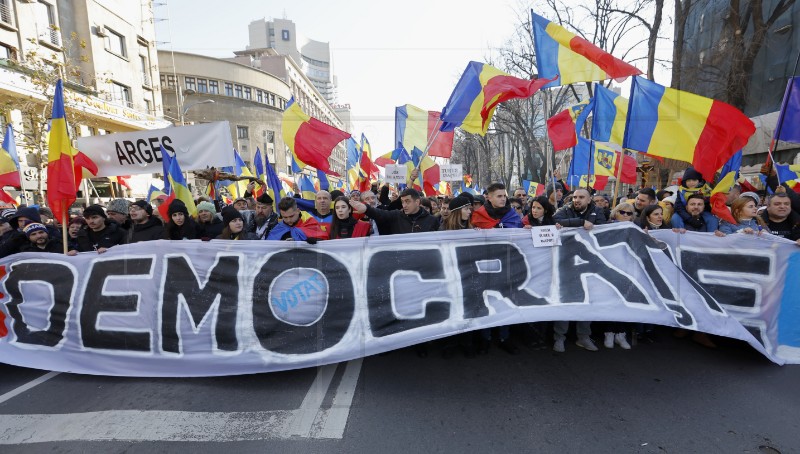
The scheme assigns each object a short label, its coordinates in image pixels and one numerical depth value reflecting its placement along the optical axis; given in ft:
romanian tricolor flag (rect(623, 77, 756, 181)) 14.78
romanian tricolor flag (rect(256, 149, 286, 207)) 19.16
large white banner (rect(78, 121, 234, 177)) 20.92
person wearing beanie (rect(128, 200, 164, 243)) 15.49
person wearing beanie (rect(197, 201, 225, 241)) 17.81
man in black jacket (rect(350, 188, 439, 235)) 13.97
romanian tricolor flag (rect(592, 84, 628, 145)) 19.78
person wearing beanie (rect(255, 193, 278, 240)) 19.47
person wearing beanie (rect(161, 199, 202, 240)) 16.37
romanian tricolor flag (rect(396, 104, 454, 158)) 34.09
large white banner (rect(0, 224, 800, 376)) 10.75
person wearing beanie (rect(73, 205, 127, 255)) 14.98
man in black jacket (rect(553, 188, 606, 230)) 14.61
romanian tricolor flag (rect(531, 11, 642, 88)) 15.02
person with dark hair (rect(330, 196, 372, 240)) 14.08
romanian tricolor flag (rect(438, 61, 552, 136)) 16.69
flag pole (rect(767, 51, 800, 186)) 16.48
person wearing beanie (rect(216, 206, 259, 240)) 16.10
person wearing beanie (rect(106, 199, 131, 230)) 17.03
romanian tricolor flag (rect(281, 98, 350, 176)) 19.49
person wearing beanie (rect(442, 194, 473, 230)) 13.24
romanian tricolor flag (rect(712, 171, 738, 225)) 14.53
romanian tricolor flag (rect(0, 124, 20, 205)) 24.22
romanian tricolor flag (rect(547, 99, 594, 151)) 24.93
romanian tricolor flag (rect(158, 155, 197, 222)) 18.58
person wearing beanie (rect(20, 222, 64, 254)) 13.37
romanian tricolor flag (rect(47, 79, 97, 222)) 13.16
